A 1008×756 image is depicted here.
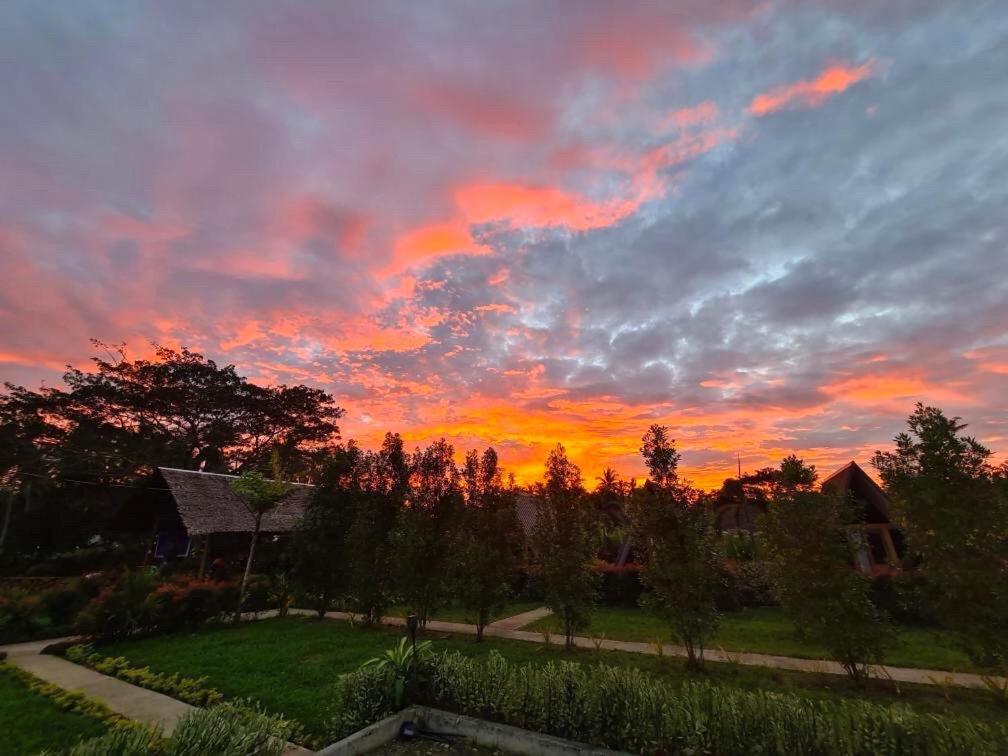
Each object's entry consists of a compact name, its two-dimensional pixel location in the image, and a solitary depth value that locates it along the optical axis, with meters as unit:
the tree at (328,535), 17.08
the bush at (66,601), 14.24
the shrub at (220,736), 4.31
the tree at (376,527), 15.12
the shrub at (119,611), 12.41
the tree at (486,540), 13.41
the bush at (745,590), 17.50
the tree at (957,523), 8.02
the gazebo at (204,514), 20.20
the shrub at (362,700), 6.77
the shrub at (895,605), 14.12
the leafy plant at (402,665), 7.16
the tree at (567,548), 12.10
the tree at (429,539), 14.34
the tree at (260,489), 17.30
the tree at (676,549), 10.05
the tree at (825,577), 8.69
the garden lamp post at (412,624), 7.23
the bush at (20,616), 12.99
